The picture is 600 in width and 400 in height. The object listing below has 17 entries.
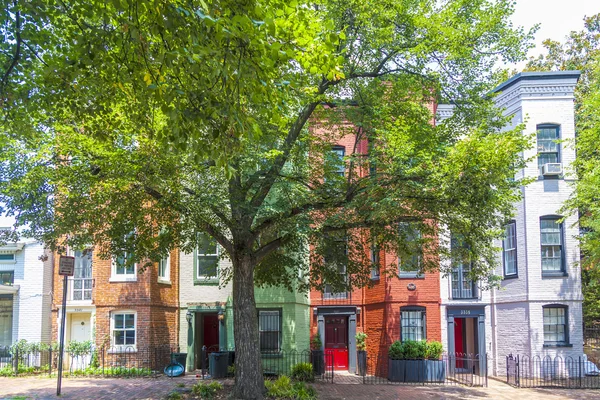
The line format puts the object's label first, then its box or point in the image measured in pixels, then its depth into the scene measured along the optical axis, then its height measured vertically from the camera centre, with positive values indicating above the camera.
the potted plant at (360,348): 23.00 -2.62
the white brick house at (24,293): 23.44 -0.45
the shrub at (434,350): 20.94 -2.43
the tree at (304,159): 11.17 +2.72
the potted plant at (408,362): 20.66 -2.79
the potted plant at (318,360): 22.91 -3.04
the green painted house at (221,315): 22.52 -1.33
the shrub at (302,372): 19.44 -2.96
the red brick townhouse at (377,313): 22.77 -1.27
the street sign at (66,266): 15.39 +0.40
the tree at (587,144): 20.11 +4.77
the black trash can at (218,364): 19.84 -2.75
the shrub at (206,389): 15.59 -2.86
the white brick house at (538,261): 22.25 +0.73
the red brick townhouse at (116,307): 22.22 -0.96
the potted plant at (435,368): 20.64 -3.00
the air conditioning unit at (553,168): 22.70 +4.23
